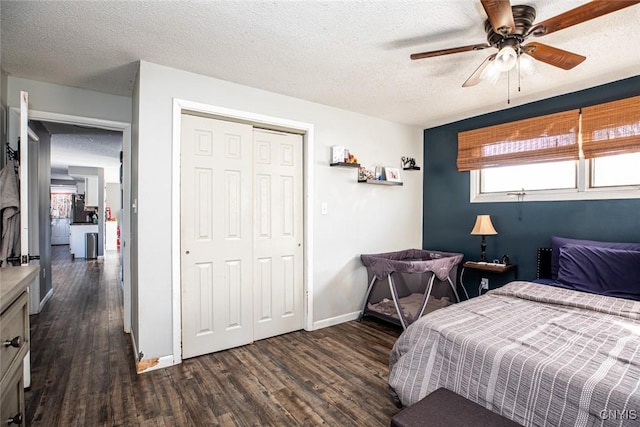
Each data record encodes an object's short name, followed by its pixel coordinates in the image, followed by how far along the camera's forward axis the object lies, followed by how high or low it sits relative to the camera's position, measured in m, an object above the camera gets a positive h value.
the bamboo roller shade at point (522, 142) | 3.02 +0.71
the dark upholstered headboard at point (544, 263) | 3.07 -0.53
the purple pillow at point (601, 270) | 2.35 -0.48
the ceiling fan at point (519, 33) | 1.46 +0.93
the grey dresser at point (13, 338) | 1.14 -0.53
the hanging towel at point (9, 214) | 2.14 -0.05
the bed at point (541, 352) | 1.27 -0.68
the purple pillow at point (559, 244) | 2.67 -0.31
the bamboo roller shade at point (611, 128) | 2.62 +0.71
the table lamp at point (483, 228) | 3.40 -0.22
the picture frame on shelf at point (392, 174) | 3.88 +0.42
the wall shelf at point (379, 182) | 3.72 +0.32
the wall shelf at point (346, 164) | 3.39 +0.48
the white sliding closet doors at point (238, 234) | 2.70 -0.25
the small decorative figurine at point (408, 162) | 4.08 +0.60
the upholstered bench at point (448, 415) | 1.19 -0.82
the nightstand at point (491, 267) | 3.25 -0.62
